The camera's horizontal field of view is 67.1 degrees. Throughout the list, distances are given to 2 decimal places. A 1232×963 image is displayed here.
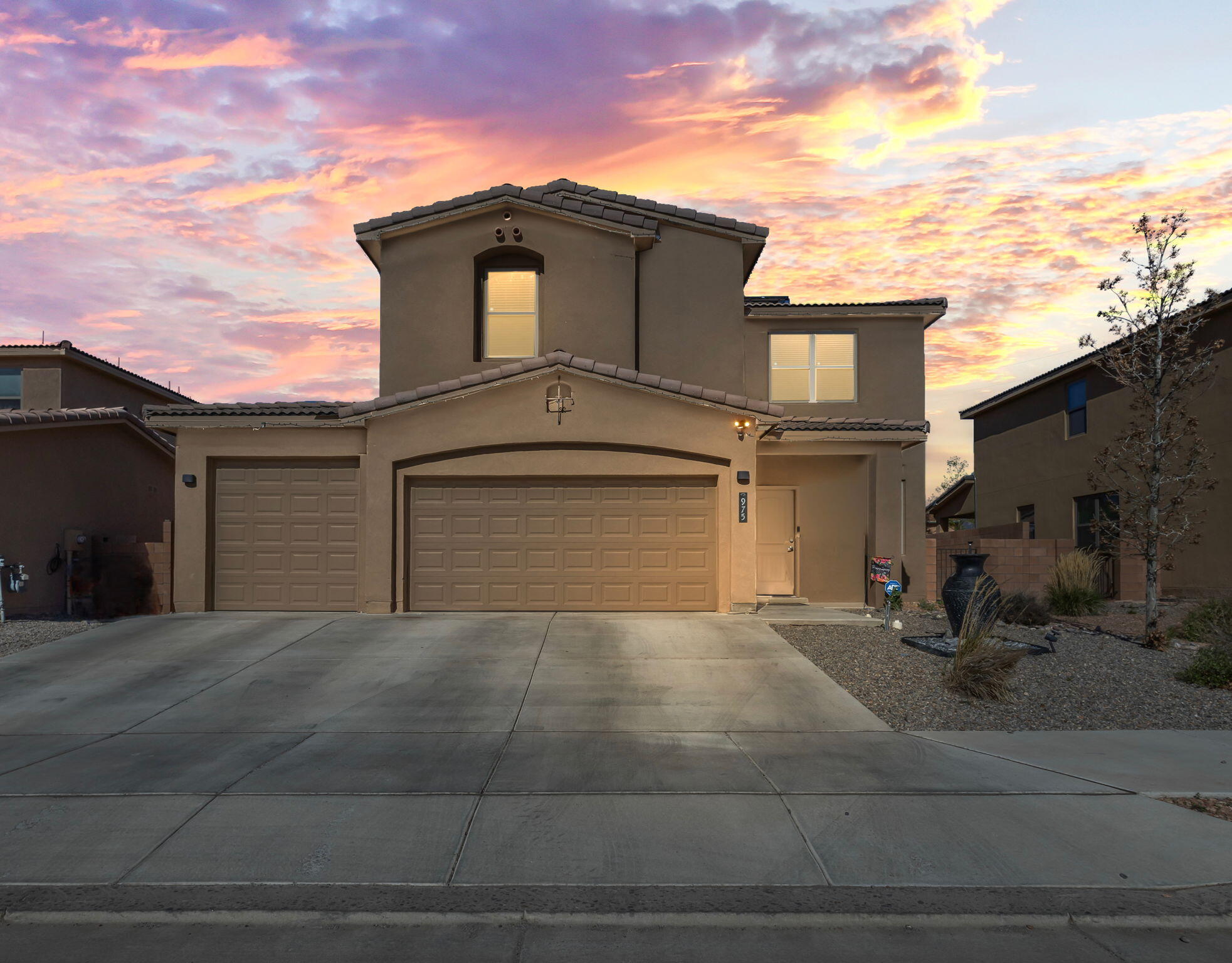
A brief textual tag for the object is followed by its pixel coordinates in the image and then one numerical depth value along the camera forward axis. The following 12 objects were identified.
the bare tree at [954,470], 82.88
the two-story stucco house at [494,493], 16.48
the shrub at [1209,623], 13.22
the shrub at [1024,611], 16.44
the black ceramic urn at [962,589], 14.22
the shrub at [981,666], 10.98
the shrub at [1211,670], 11.81
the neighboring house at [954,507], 39.62
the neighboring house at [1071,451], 21.78
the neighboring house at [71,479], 18.92
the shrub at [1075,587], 17.94
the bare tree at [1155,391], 15.24
